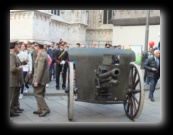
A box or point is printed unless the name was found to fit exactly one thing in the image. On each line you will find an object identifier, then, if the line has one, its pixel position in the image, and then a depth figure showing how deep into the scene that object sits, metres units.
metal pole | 12.52
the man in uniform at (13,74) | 5.99
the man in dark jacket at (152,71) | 8.44
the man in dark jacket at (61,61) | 9.28
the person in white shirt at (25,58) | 8.12
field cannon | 5.77
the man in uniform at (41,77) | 6.06
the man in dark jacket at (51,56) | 11.30
